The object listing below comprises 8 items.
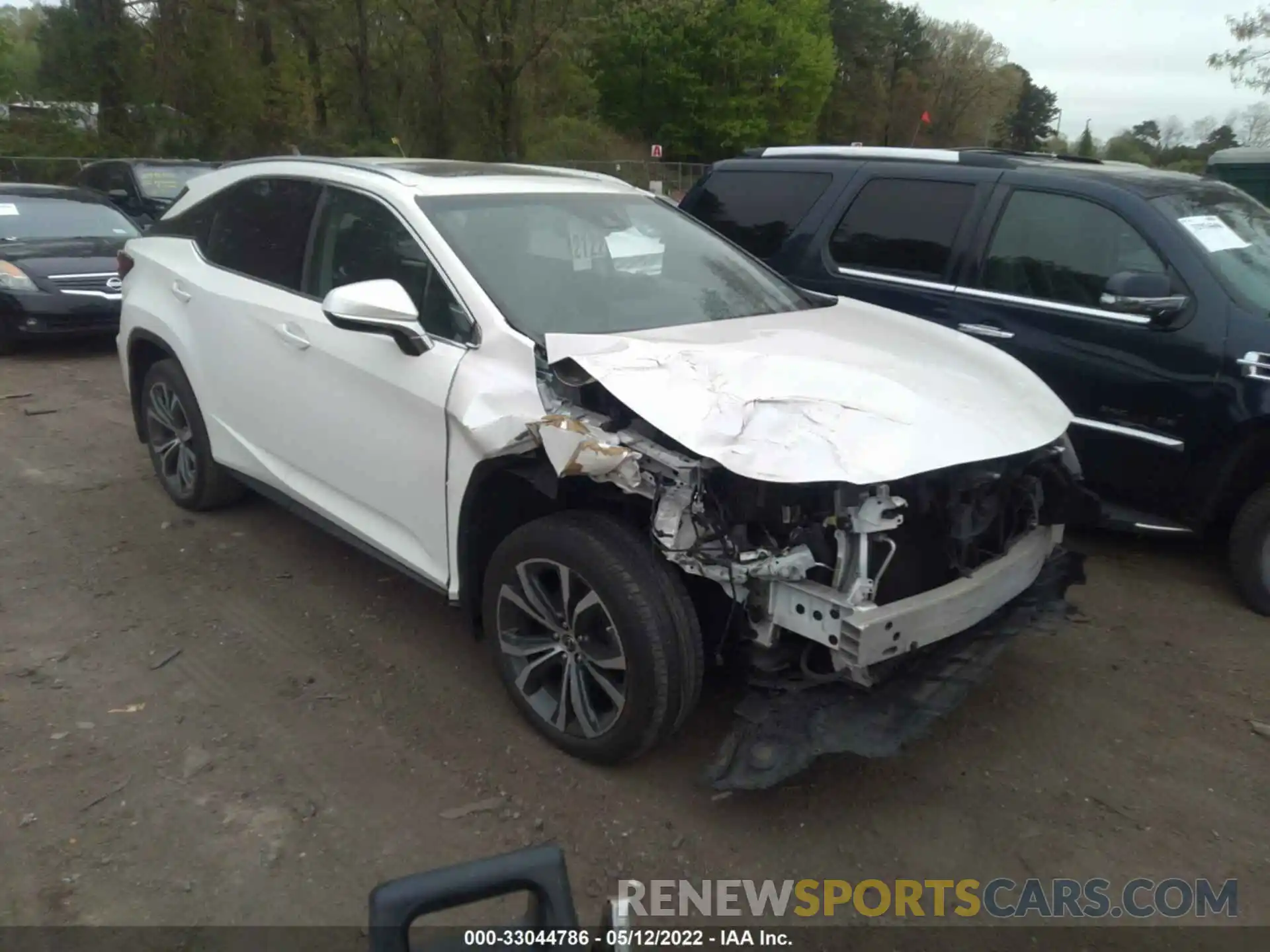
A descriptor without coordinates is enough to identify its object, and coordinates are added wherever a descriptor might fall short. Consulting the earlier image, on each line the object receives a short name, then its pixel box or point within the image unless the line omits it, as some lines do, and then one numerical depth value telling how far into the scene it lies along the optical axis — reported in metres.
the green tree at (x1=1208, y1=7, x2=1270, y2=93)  19.69
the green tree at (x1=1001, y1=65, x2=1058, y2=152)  79.38
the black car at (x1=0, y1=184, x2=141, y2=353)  8.91
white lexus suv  2.89
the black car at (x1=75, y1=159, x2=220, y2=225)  13.58
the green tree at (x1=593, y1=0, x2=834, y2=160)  50.28
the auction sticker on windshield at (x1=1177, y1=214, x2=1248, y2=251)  4.76
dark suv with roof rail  4.49
